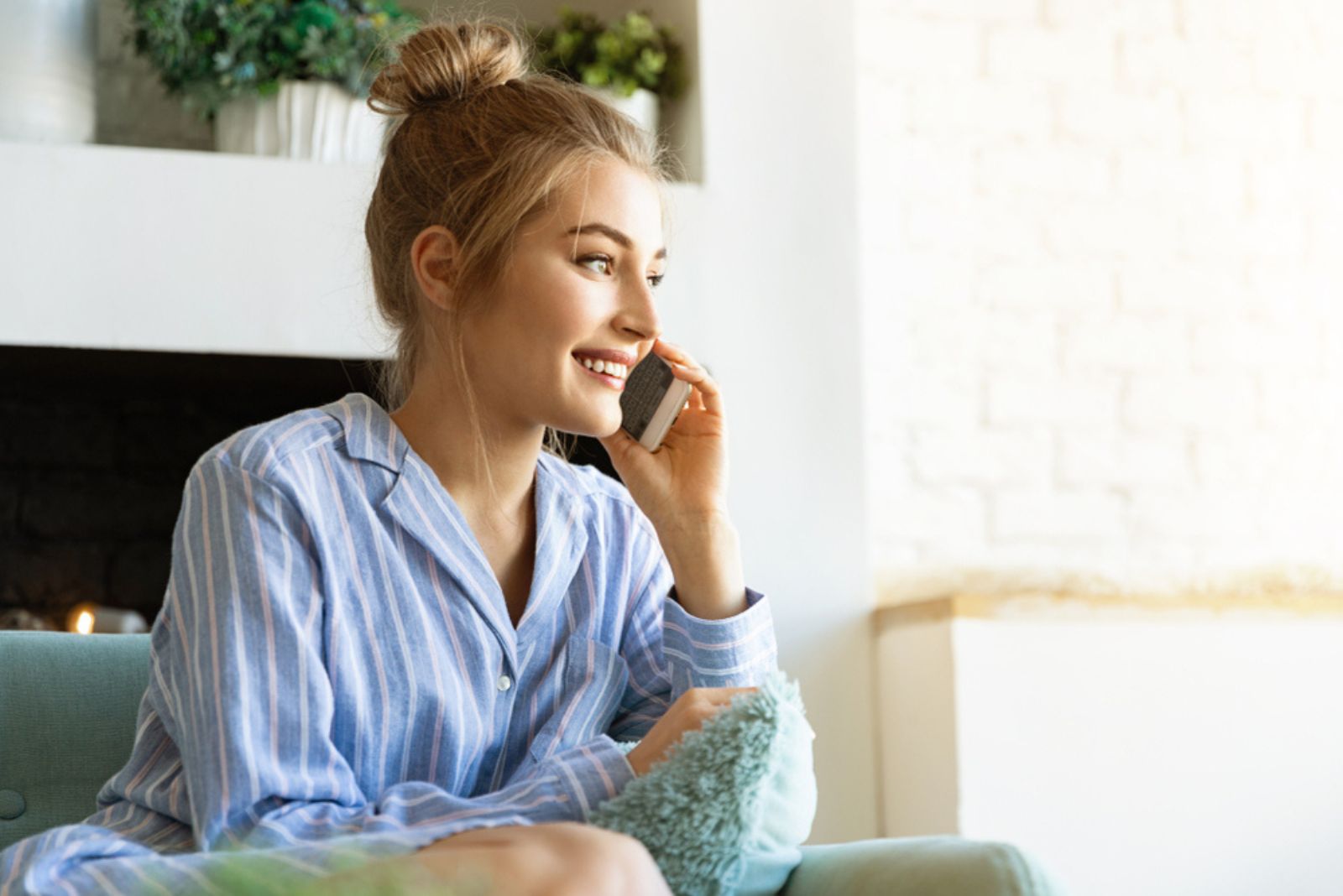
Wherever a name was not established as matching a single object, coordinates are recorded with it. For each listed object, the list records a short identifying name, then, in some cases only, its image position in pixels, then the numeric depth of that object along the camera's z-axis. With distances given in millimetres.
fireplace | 2490
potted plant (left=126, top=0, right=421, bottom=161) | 2309
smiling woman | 1051
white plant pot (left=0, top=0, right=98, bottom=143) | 2229
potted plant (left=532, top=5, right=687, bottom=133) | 2455
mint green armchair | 1430
